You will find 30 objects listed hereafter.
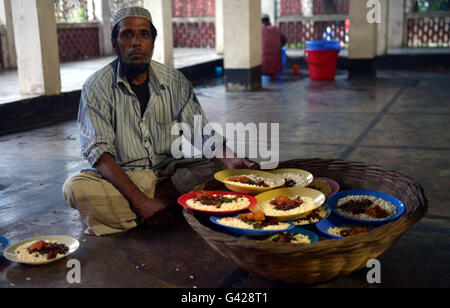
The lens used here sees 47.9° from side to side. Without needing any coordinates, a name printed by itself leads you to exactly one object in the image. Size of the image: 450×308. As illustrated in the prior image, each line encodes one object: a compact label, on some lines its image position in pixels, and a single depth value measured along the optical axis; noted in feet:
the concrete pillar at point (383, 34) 38.34
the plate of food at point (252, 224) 7.15
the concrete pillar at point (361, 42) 32.86
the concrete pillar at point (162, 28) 31.94
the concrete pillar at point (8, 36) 34.78
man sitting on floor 8.91
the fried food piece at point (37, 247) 8.30
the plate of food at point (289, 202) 7.65
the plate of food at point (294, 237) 7.14
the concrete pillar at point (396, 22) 44.01
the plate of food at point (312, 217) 7.82
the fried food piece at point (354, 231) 7.14
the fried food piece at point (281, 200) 7.93
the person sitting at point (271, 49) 33.86
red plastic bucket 31.60
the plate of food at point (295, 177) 8.91
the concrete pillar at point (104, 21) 44.37
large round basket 6.28
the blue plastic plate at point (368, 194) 7.46
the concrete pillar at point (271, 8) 47.85
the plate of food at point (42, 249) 8.09
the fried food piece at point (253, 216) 7.47
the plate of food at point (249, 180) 8.54
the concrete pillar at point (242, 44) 28.17
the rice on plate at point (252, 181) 8.75
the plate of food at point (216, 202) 7.75
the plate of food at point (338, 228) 7.21
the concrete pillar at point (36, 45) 21.47
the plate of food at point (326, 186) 8.91
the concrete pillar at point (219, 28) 44.68
